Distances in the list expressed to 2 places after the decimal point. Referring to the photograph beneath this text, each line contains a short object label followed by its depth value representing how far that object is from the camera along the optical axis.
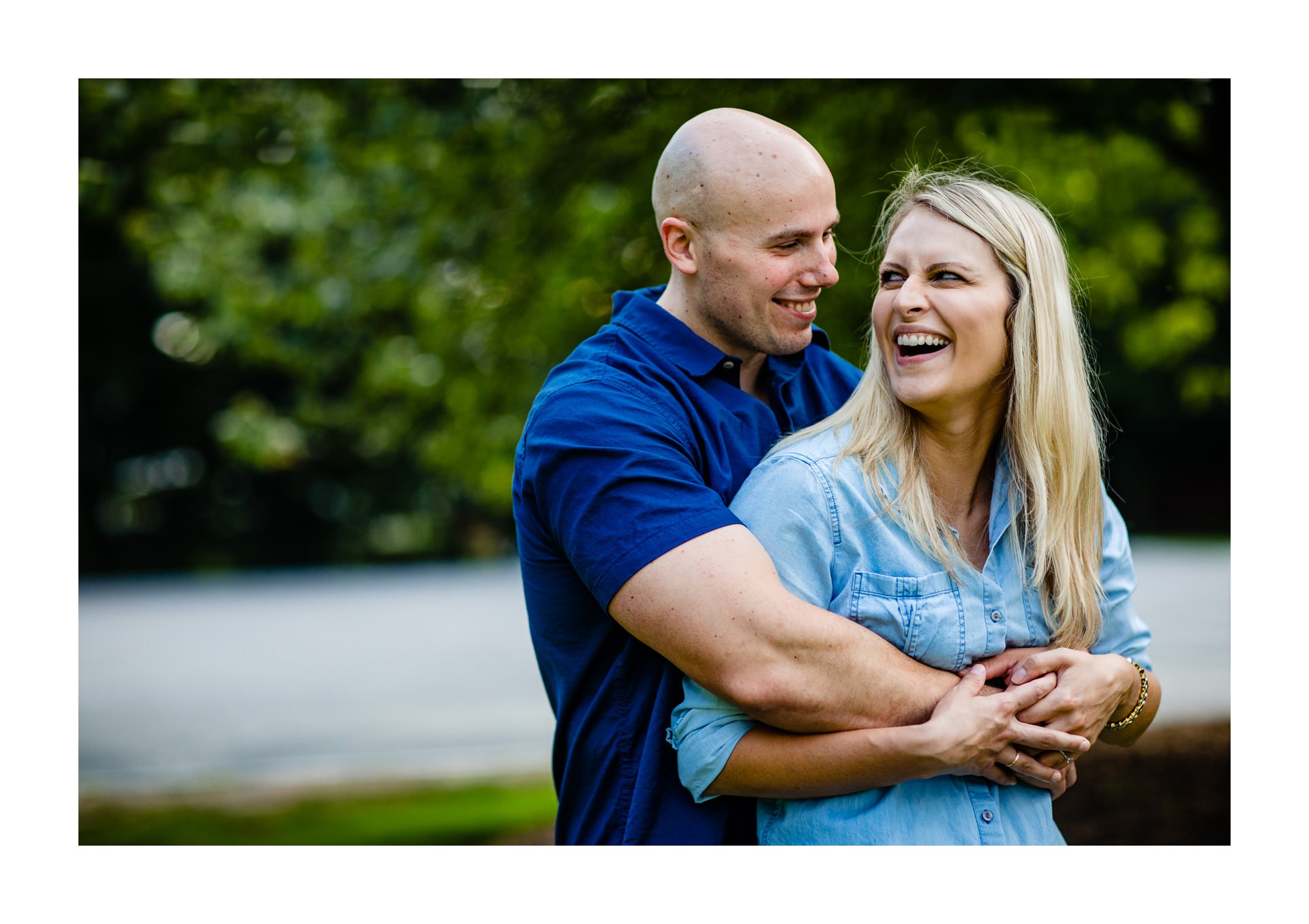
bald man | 2.15
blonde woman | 2.25
